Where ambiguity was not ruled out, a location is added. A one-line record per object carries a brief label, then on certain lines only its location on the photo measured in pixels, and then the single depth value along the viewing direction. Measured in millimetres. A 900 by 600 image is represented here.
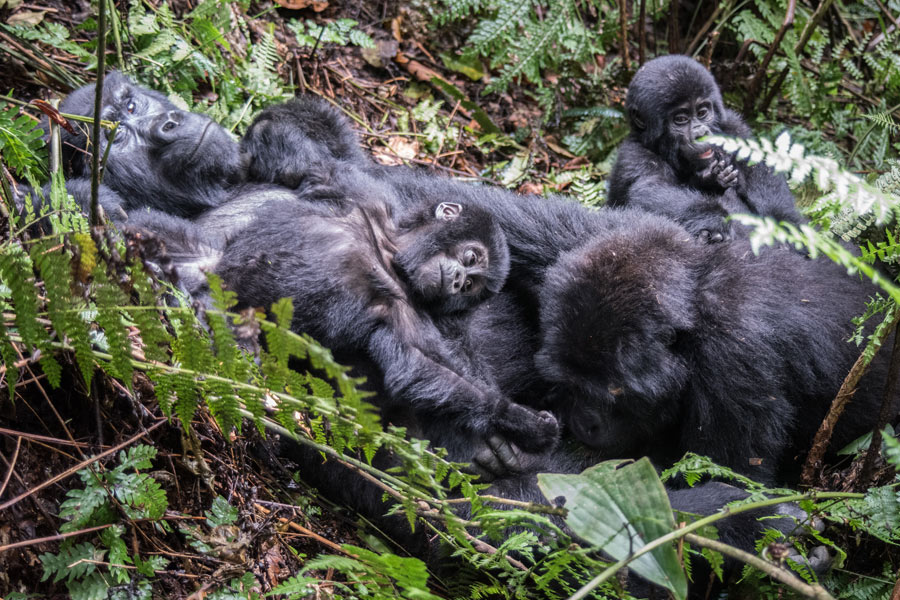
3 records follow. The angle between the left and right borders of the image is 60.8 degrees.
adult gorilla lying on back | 3342
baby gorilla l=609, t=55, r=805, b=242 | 4773
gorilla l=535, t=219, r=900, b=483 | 3420
